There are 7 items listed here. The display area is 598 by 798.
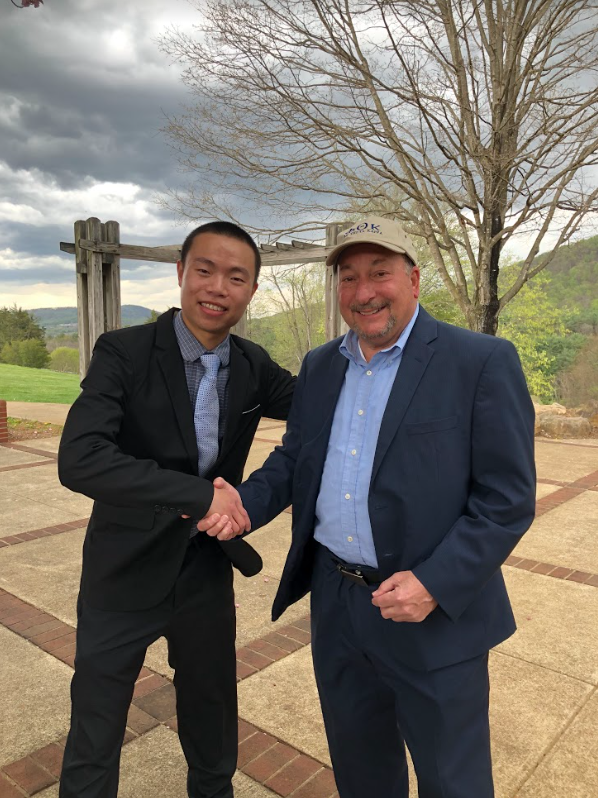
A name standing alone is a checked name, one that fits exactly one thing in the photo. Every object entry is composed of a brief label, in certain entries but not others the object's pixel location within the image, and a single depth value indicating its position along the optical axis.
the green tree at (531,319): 30.08
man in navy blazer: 1.64
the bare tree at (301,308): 28.48
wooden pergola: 8.80
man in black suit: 1.86
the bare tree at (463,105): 6.55
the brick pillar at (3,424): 10.21
